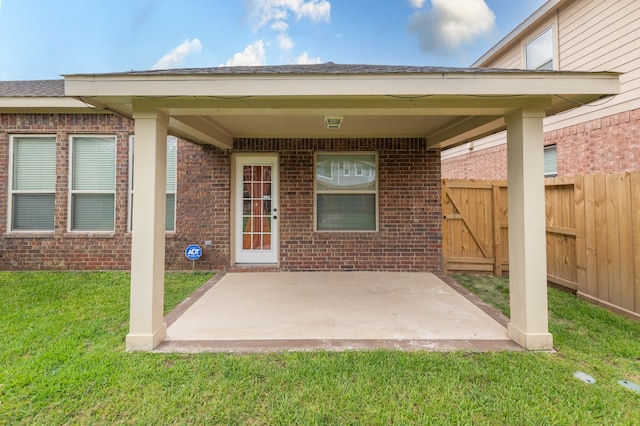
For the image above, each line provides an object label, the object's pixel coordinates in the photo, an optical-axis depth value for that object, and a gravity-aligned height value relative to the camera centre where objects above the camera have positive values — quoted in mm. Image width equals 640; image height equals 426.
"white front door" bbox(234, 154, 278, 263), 5805 +115
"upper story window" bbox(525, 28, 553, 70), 6758 +3824
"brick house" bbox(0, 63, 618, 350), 5590 +479
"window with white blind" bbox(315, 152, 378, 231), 5777 +507
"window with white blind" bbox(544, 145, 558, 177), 6594 +1269
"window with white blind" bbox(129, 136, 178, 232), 5719 +753
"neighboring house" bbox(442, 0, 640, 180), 5109 +2885
